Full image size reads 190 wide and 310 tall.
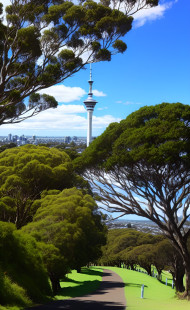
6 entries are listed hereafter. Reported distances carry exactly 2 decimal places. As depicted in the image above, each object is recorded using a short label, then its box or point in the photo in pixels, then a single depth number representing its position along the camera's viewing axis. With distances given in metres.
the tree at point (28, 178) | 29.84
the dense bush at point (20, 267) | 15.70
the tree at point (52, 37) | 16.72
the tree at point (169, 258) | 30.92
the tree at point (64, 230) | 21.48
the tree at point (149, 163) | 19.48
